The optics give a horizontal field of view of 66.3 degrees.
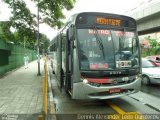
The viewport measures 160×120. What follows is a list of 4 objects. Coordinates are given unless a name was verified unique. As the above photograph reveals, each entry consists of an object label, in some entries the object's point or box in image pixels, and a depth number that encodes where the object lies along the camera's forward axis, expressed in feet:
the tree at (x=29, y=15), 29.47
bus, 12.47
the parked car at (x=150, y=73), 19.68
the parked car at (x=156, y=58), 33.02
